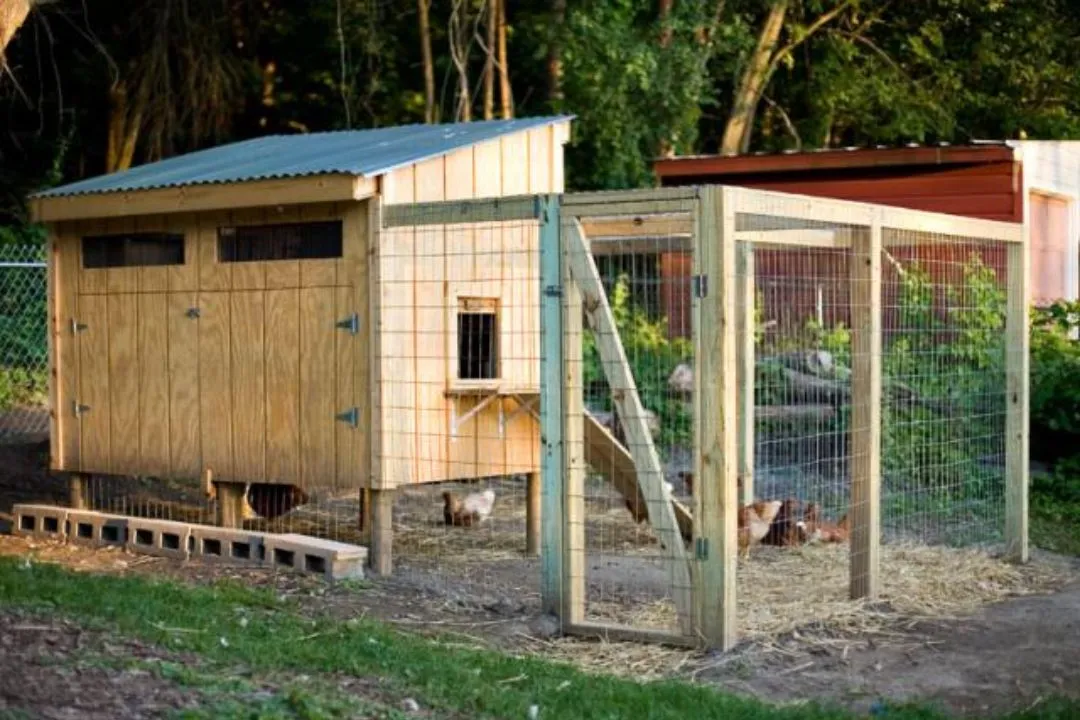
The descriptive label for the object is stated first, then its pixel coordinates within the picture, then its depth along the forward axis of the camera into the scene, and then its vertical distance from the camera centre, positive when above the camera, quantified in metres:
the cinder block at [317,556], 9.17 -1.25
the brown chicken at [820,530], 11.01 -1.34
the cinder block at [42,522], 10.73 -1.23
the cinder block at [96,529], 10.38 -1.24
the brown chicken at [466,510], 11.70 -1.26
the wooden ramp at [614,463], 10.05 -0.82
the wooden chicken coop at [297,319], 9.59 +0.06
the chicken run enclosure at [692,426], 7.93 -0.59
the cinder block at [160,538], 9.99 -1.25
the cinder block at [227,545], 9.61 -1.24
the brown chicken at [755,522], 10.58 -1.24
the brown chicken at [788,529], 10.91 -1.31
